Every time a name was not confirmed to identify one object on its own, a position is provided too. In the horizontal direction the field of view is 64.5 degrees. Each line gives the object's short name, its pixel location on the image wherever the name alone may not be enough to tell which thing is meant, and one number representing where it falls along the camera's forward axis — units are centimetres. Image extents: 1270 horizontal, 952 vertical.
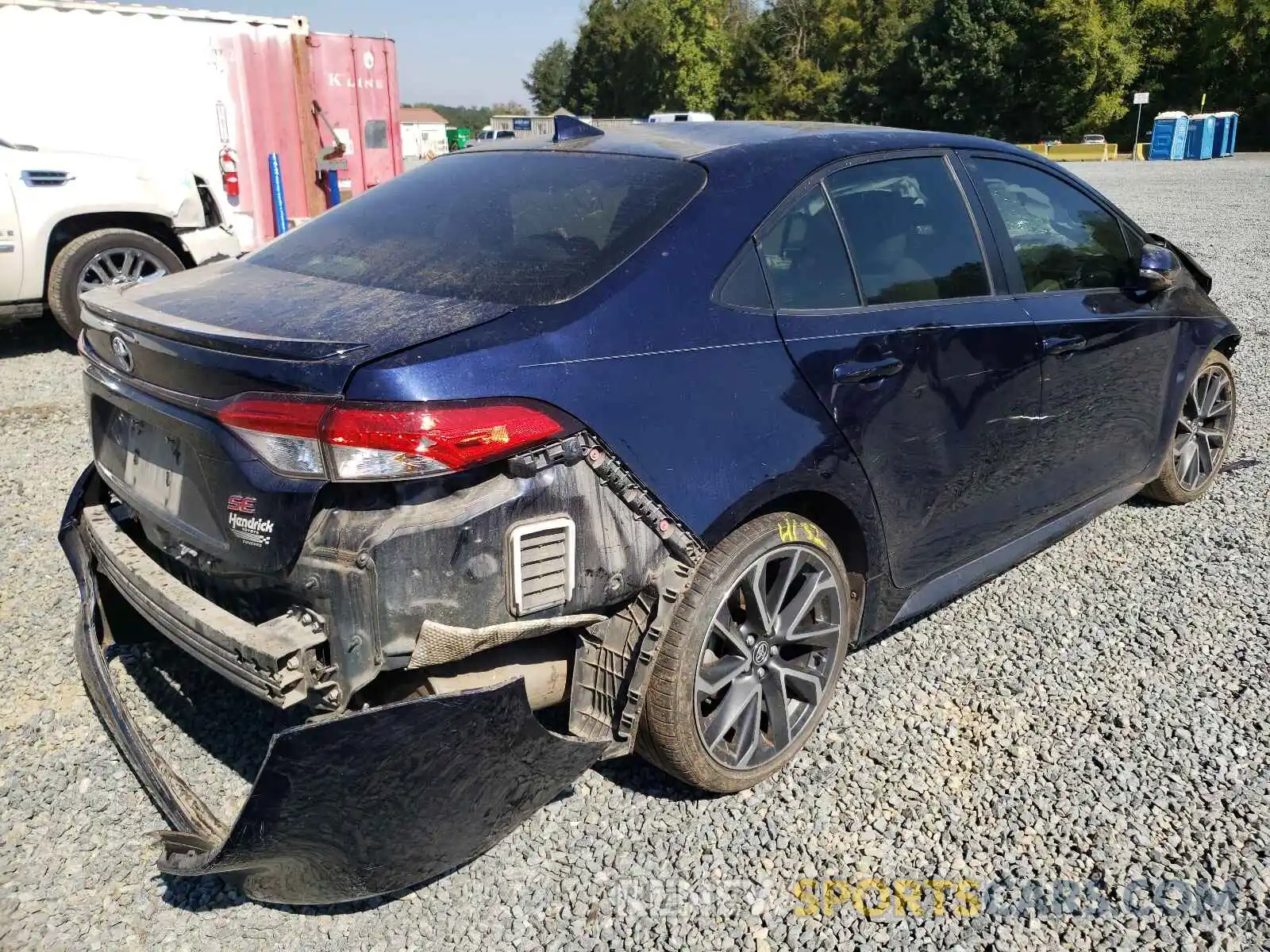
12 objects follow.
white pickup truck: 714
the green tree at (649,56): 7188
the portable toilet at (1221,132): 3769
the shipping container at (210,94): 947
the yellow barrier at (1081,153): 3775
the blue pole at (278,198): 1108
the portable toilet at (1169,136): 3638
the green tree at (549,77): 9906
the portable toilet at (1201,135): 3656
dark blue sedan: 203
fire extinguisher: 1020
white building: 5362
